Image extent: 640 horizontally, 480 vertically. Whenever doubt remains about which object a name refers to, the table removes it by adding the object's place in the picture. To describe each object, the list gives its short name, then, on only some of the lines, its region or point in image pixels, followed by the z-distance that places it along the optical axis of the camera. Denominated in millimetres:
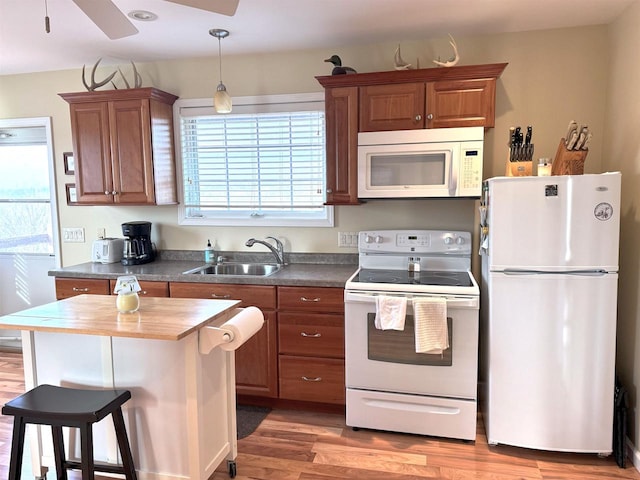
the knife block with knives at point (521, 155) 2518
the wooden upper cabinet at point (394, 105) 2682
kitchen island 1884
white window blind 3301
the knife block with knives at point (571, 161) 2422
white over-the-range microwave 2670
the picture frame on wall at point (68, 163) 3715
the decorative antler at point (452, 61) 2684
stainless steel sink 3357
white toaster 3438
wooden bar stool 1707
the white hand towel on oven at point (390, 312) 2428
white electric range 2461
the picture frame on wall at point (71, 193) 3734
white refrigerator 2248
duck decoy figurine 2879
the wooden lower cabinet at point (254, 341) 2830
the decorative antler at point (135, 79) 3312
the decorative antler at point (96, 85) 3211
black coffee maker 3368
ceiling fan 1617
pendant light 2775
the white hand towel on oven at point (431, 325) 2387
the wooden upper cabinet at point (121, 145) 3193
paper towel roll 1883
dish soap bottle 3433
